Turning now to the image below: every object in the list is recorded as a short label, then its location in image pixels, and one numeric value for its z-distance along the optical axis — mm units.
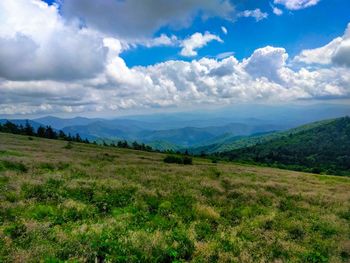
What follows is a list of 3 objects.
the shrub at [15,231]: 9969
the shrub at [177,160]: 48031
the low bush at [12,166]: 22156
